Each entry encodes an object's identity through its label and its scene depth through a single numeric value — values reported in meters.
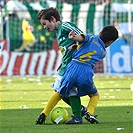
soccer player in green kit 17.56
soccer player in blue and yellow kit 17.09
